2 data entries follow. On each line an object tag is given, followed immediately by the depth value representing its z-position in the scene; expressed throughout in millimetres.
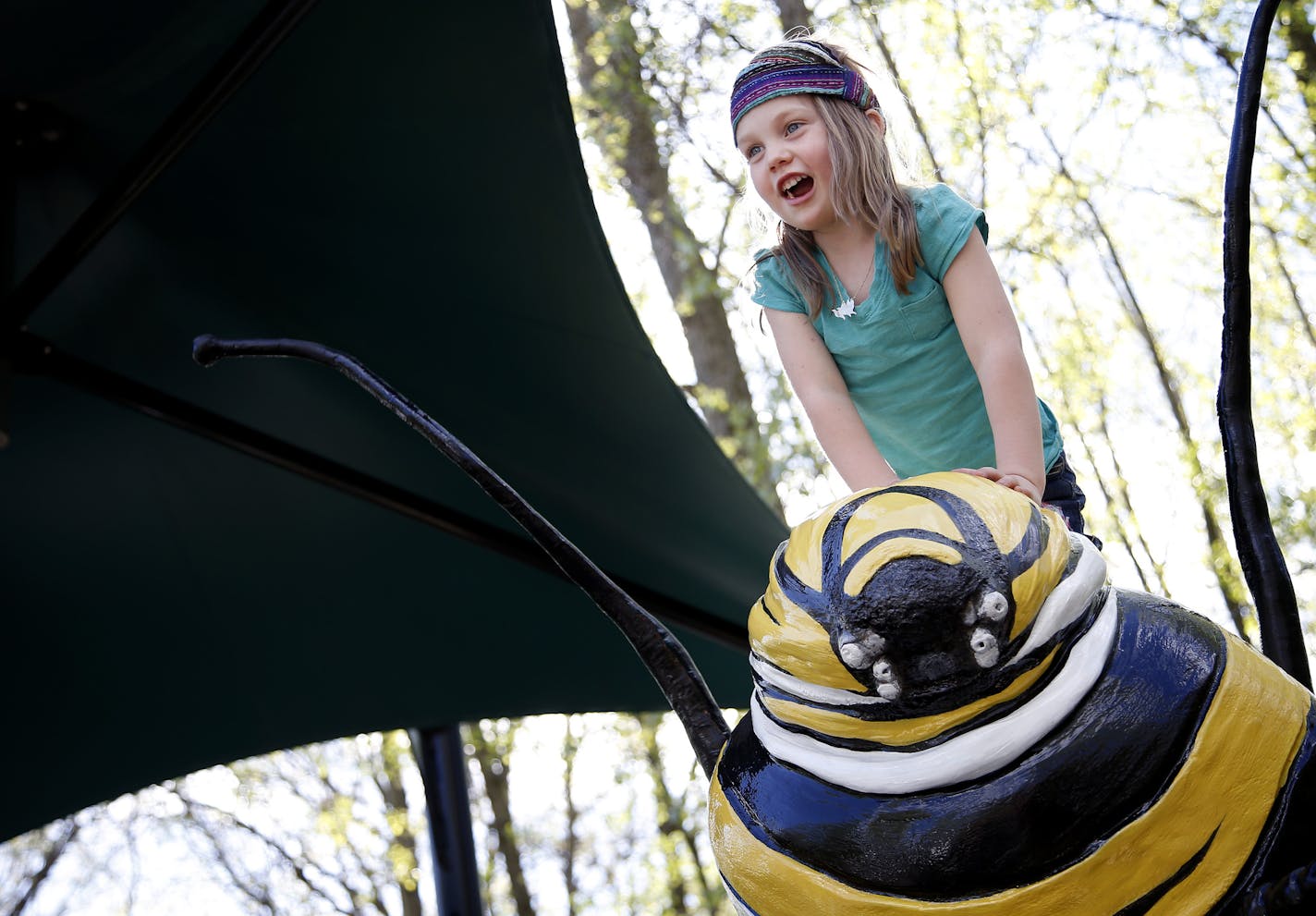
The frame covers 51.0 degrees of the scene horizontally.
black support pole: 1980
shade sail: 1584
